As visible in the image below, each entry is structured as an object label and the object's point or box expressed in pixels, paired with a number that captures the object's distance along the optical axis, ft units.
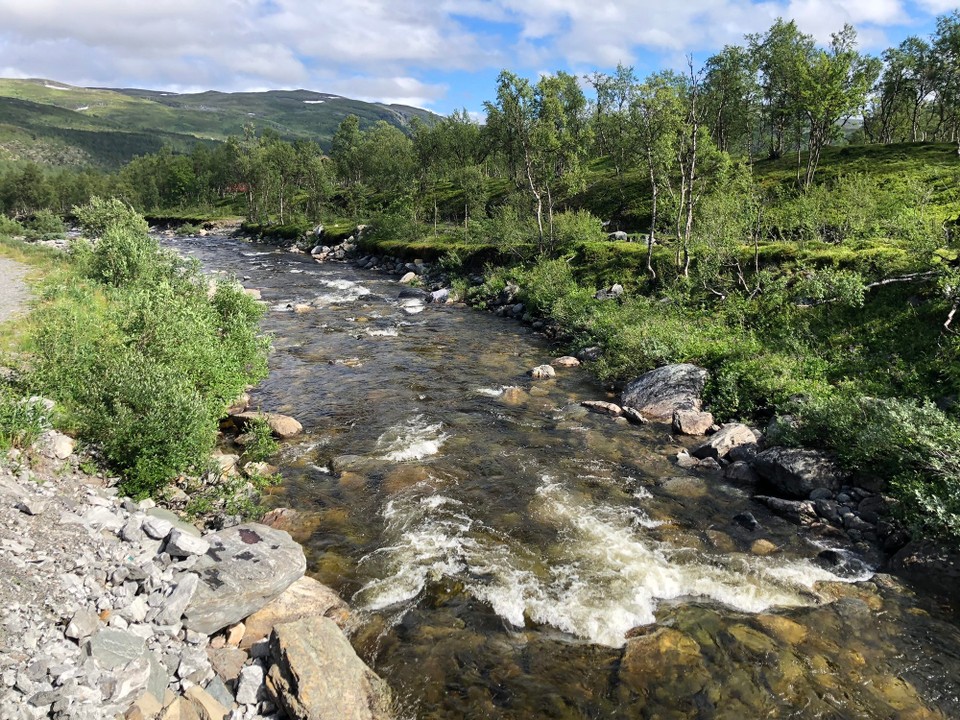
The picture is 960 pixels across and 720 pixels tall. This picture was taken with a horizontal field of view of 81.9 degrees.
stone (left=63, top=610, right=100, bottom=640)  25.36
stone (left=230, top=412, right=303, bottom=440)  62.69
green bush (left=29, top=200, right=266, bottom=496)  42.42
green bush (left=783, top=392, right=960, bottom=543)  40.24
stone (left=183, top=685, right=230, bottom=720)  25.73
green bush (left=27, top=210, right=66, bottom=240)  269.23
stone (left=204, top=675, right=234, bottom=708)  27.17
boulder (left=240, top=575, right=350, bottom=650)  32.80
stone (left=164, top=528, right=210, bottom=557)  33.32
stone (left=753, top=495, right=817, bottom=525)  47.16
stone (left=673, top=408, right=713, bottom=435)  65.10
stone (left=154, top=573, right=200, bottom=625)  29.84
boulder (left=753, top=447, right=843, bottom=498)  49.90
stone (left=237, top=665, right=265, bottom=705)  27.55
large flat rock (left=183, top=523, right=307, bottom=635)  31.22
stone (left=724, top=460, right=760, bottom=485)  53.78
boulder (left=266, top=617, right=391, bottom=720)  27.02
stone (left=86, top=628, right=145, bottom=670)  24.62
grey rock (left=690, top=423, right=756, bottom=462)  58.49
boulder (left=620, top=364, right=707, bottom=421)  69.58
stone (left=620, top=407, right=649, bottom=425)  68.44
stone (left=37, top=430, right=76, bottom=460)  39.70
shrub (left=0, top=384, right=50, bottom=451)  37.65
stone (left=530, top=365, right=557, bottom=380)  85.53
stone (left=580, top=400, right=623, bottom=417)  71.10
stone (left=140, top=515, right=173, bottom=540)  34.37
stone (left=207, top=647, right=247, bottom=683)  28.89
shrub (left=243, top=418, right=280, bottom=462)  55.77
